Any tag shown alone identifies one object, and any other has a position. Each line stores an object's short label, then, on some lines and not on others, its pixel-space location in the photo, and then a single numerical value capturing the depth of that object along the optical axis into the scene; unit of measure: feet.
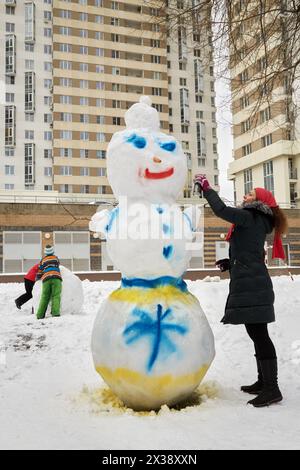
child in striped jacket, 29.43
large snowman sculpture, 12.20
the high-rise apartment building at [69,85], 142.72
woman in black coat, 12.84
